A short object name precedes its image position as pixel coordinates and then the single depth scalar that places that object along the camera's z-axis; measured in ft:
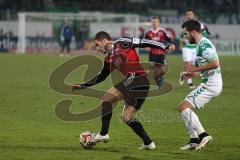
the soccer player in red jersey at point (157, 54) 83.71
